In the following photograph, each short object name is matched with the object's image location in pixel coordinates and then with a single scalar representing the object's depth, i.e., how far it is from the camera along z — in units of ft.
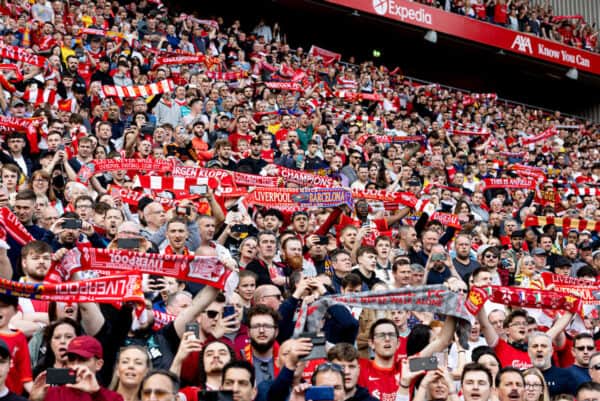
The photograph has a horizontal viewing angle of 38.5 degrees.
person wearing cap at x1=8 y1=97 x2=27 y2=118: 32.19
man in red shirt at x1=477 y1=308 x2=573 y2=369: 20.12
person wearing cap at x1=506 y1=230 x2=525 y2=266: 35.28
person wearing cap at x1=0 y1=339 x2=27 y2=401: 12.54
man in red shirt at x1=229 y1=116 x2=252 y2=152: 39.42
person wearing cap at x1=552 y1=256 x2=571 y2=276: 32.22
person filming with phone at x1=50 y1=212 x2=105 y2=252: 18.88
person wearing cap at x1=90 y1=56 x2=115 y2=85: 40.52
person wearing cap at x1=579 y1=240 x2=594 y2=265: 36.52
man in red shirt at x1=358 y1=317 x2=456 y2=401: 16.81
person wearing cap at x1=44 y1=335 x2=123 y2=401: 13.04
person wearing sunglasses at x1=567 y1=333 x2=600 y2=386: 19.77
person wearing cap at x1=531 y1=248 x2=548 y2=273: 32.48
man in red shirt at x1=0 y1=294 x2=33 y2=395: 13.98
